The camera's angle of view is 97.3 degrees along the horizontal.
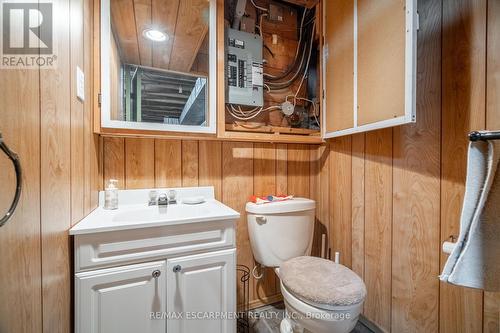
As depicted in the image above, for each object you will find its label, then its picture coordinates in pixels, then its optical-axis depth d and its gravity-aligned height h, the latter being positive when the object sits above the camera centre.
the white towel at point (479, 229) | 0.51 -0.16
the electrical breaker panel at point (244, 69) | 1.33 +0.59
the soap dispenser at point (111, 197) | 1.09 -0.17
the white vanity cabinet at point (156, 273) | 0.79 -0.43
